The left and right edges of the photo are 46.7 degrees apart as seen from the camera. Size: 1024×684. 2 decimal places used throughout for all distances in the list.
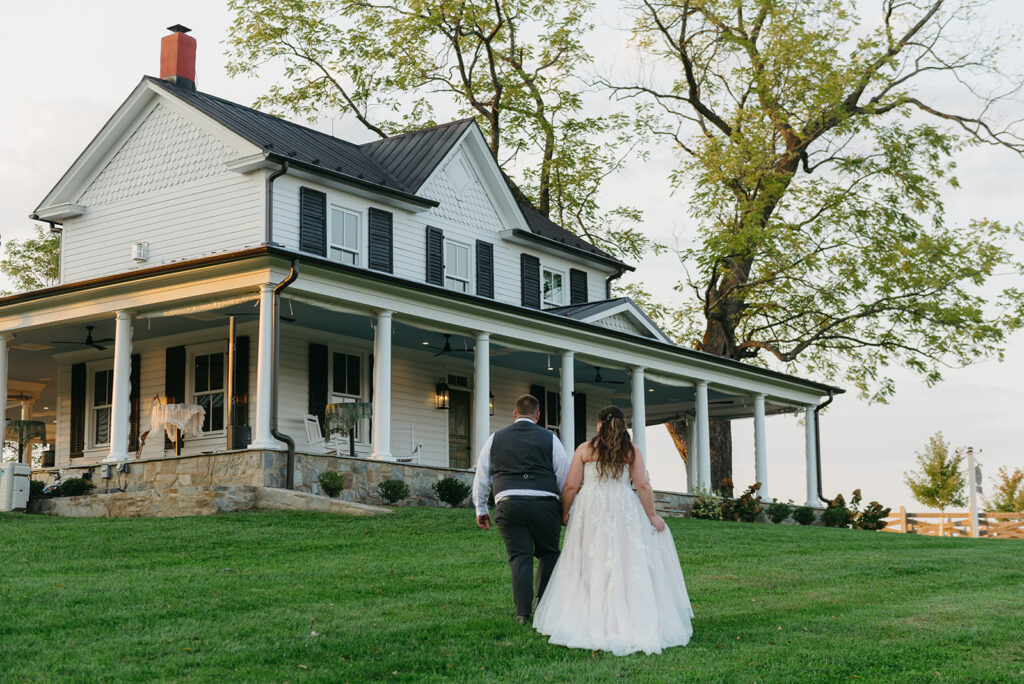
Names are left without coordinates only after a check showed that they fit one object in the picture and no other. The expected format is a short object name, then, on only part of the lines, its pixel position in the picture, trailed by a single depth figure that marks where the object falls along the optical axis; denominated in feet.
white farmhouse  63.46
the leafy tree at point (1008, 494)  149.48
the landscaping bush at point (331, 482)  59.67
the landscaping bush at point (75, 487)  64.59
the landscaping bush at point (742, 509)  83.41
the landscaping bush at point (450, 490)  66.18
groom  29.50
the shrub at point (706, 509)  82.07
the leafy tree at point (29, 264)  127.95
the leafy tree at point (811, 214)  110.42
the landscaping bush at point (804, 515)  89.56
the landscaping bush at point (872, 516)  93.56
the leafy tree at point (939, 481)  141.49
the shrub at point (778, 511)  87.76
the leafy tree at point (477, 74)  117.80
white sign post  104.63
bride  27.63
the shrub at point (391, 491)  62.85
